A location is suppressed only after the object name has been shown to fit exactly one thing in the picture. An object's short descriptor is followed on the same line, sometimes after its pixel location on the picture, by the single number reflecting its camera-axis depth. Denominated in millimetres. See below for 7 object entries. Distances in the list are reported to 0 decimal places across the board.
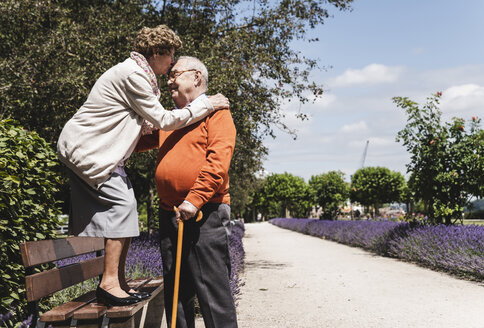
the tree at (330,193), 26734
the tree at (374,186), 50219
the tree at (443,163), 10934
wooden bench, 2514
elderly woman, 2604
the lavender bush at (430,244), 8266
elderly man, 2672
